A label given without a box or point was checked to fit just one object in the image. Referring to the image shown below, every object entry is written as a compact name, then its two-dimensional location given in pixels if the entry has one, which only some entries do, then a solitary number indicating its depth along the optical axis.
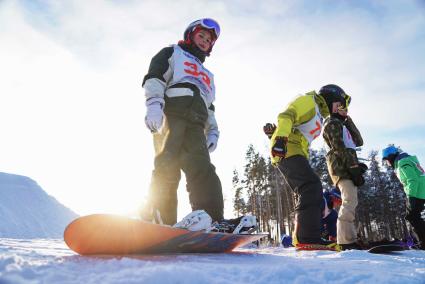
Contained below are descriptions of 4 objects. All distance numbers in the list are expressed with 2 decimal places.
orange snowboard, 1.46
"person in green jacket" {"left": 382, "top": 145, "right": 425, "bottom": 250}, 4.93
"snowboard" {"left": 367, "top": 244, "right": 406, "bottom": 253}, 2.56
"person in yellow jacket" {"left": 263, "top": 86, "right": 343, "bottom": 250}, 3.24
